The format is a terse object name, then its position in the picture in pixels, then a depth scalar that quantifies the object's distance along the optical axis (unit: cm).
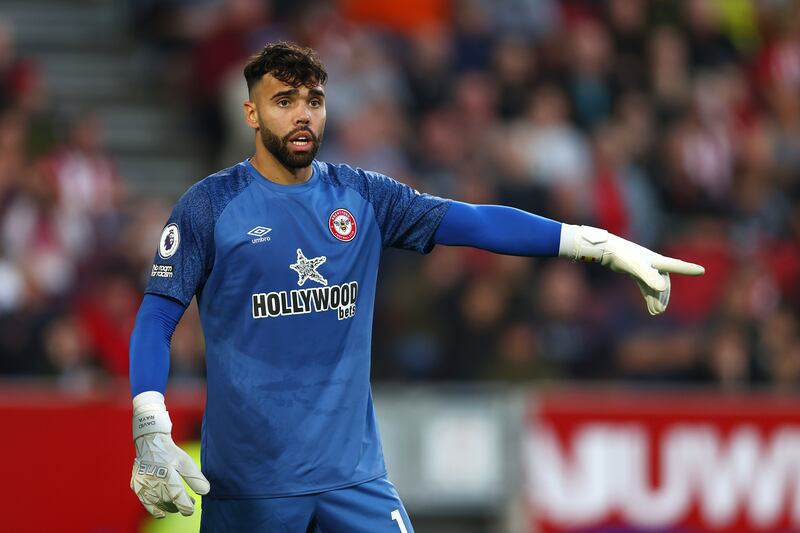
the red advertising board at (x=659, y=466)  2091
